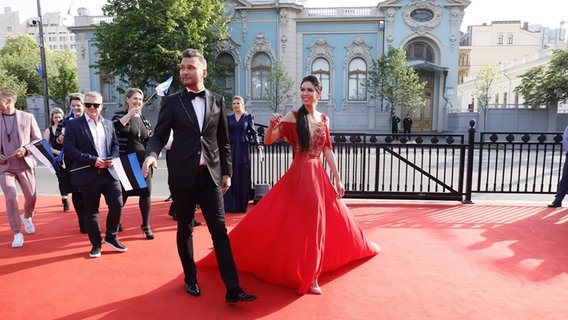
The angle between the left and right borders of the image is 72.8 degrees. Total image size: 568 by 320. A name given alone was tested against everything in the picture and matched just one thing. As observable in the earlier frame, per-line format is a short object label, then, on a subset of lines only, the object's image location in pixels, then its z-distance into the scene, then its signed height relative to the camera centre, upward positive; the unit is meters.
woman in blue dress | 6.64 -0.51
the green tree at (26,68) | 43.78 +6.54
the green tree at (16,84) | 37.75 +4.12
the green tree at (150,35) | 22.36 +5.35
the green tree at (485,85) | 28.00 +3.04
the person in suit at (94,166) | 4.52 -0.47
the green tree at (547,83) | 25.73 +2.89
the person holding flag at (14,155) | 4.96 -0.38
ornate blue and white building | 27.52 +5.60
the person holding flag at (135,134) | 5.04 -0.11
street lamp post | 22.12 +3.61
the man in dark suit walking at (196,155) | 3.29 -0.25
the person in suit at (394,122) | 26.23 +0.23
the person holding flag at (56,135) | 6.56 -0.16
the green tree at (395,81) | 25.56 +3.00
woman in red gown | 3.65 -0.95
